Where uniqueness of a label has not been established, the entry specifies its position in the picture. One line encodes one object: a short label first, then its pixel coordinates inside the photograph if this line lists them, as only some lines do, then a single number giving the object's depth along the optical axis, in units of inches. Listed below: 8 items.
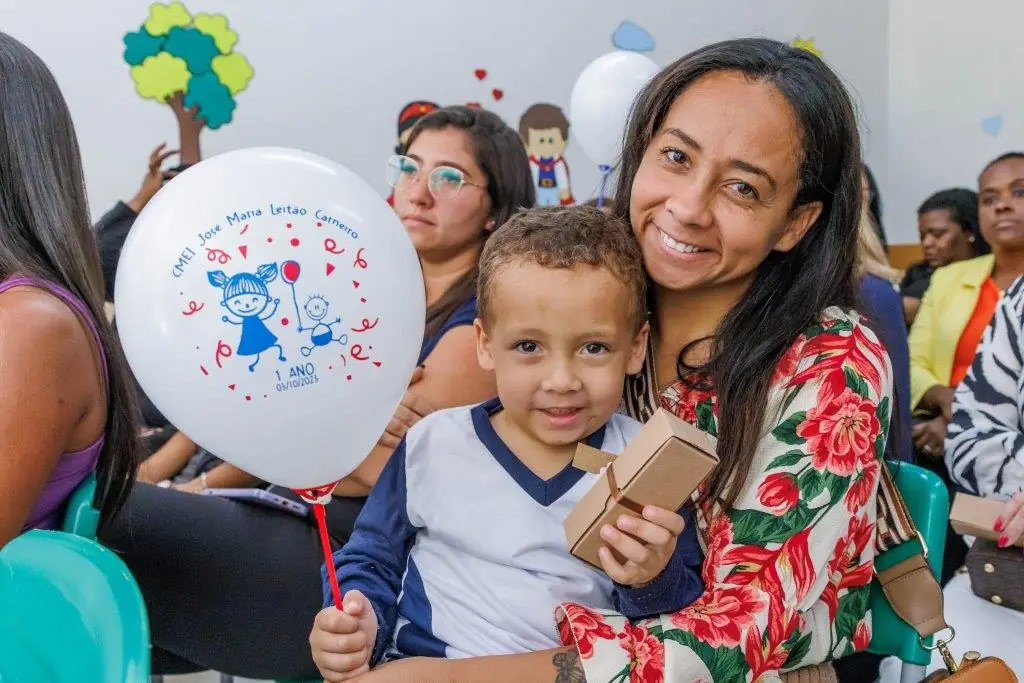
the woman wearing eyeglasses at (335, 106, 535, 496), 88.7
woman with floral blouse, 47.9
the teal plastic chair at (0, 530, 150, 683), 43.6
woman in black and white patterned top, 82.0
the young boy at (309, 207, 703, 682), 51.4
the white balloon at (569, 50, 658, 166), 134.0
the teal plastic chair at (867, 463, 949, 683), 56.7
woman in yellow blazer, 148.5
